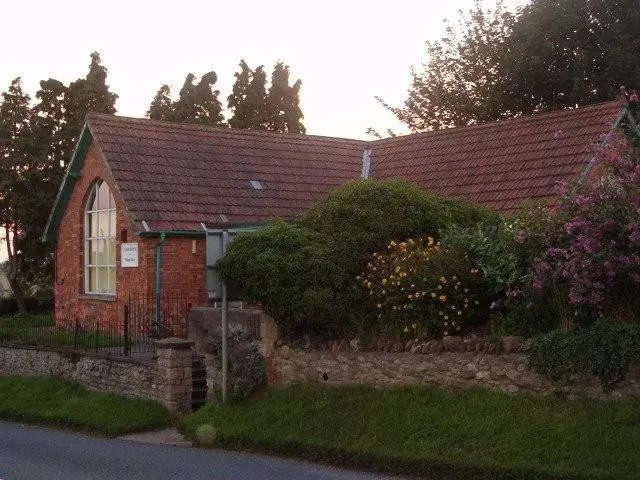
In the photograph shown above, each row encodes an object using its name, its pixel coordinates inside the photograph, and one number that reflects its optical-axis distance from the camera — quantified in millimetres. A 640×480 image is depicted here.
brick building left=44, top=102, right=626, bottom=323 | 23375
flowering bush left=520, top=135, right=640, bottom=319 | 11875
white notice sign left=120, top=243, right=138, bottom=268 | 23656
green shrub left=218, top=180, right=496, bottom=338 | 14805
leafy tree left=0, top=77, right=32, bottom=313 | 34938
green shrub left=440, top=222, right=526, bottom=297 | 13812
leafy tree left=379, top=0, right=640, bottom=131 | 34344
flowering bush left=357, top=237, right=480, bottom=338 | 13961
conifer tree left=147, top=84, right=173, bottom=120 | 43719
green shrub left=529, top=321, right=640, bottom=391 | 11148
